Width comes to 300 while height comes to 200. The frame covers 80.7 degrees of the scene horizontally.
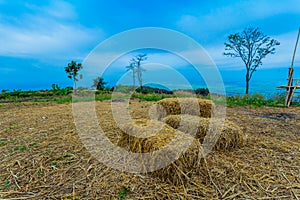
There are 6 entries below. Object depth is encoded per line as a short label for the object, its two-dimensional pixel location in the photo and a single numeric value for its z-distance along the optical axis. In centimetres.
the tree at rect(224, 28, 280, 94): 1581
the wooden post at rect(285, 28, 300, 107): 767
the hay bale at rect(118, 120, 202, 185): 185
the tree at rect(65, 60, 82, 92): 1543
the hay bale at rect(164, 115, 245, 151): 265
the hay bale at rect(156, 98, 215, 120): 415
